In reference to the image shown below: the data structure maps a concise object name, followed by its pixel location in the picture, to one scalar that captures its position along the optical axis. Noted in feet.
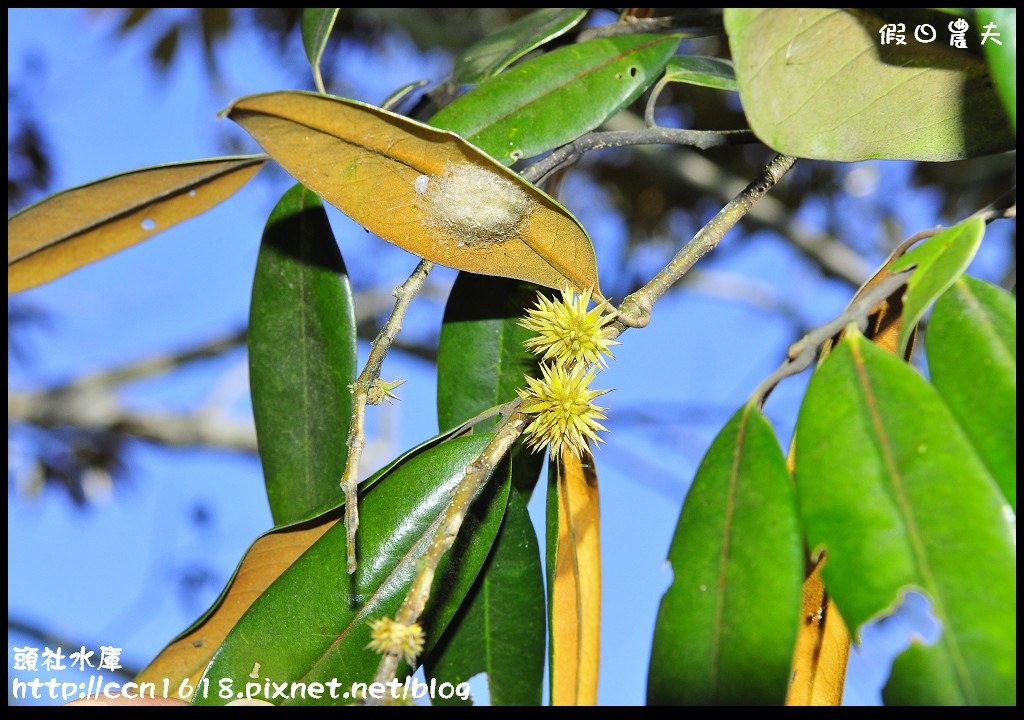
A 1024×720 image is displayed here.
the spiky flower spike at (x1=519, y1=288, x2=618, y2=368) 2.54
